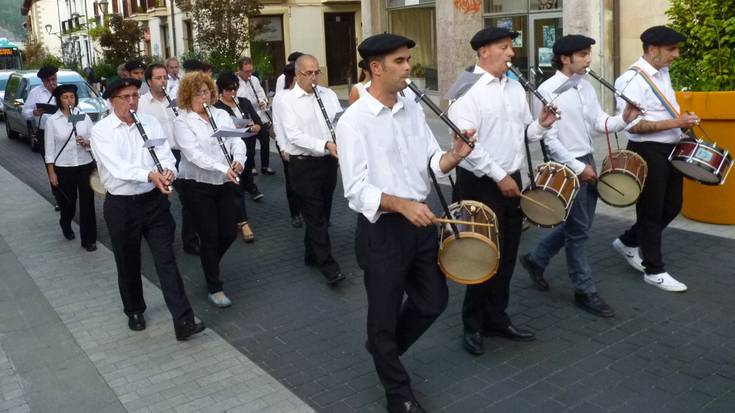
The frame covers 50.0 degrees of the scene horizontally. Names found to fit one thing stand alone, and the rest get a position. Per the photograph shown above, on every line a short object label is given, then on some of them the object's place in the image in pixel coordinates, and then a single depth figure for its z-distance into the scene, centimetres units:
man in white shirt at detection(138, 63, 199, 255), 811
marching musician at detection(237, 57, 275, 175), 1173
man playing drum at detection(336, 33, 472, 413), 405
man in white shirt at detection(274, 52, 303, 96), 965
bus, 3734
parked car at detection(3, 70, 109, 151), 1715
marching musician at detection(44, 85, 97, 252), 821
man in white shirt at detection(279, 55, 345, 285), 682
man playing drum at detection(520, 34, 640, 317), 545
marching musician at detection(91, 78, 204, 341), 563
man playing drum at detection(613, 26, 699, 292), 599
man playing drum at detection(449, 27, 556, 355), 482
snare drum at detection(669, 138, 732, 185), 595
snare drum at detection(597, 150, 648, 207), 583
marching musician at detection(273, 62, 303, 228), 730
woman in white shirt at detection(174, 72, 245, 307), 630
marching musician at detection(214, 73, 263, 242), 856
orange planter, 765
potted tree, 765
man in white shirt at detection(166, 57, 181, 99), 1072
